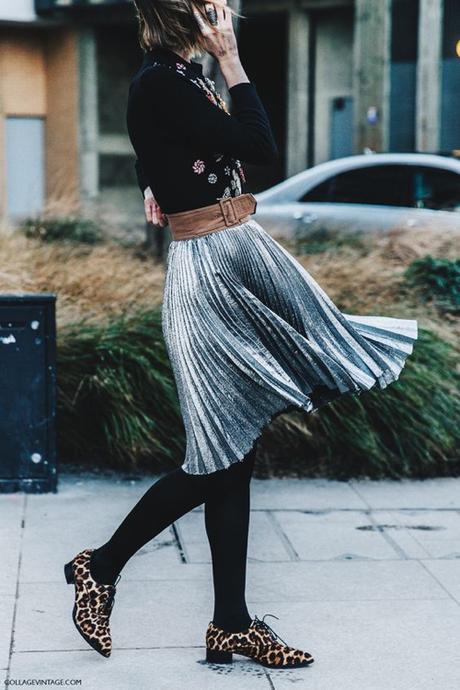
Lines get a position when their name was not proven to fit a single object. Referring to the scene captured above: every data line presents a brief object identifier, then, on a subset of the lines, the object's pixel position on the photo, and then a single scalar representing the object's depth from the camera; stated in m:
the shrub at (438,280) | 6.83
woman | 3.23
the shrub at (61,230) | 9.62
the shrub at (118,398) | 5.59
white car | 10.05
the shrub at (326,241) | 8.05
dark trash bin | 5.20
